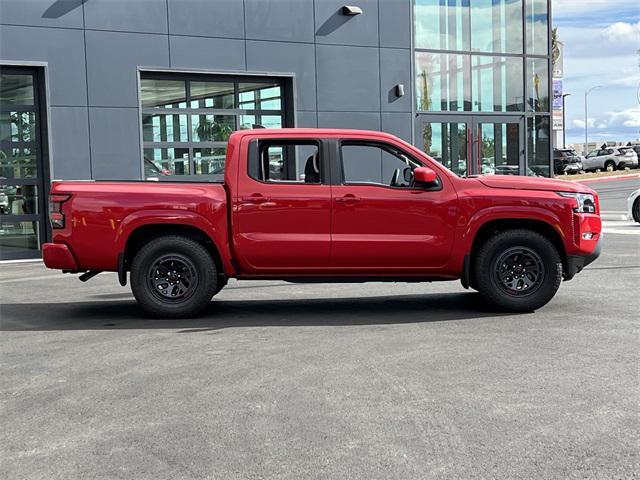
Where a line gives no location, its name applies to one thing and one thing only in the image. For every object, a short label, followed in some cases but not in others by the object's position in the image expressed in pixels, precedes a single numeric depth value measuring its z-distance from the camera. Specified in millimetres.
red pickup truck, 8453
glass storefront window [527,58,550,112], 21625
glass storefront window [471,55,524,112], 20828
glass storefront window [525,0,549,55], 21453
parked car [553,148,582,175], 54219
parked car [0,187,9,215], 15680
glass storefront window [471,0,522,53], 20812
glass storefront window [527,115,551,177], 21811
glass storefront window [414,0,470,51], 19766
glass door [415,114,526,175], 20078
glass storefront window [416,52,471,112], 19844
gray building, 15719
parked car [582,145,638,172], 55125
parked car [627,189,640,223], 19859
